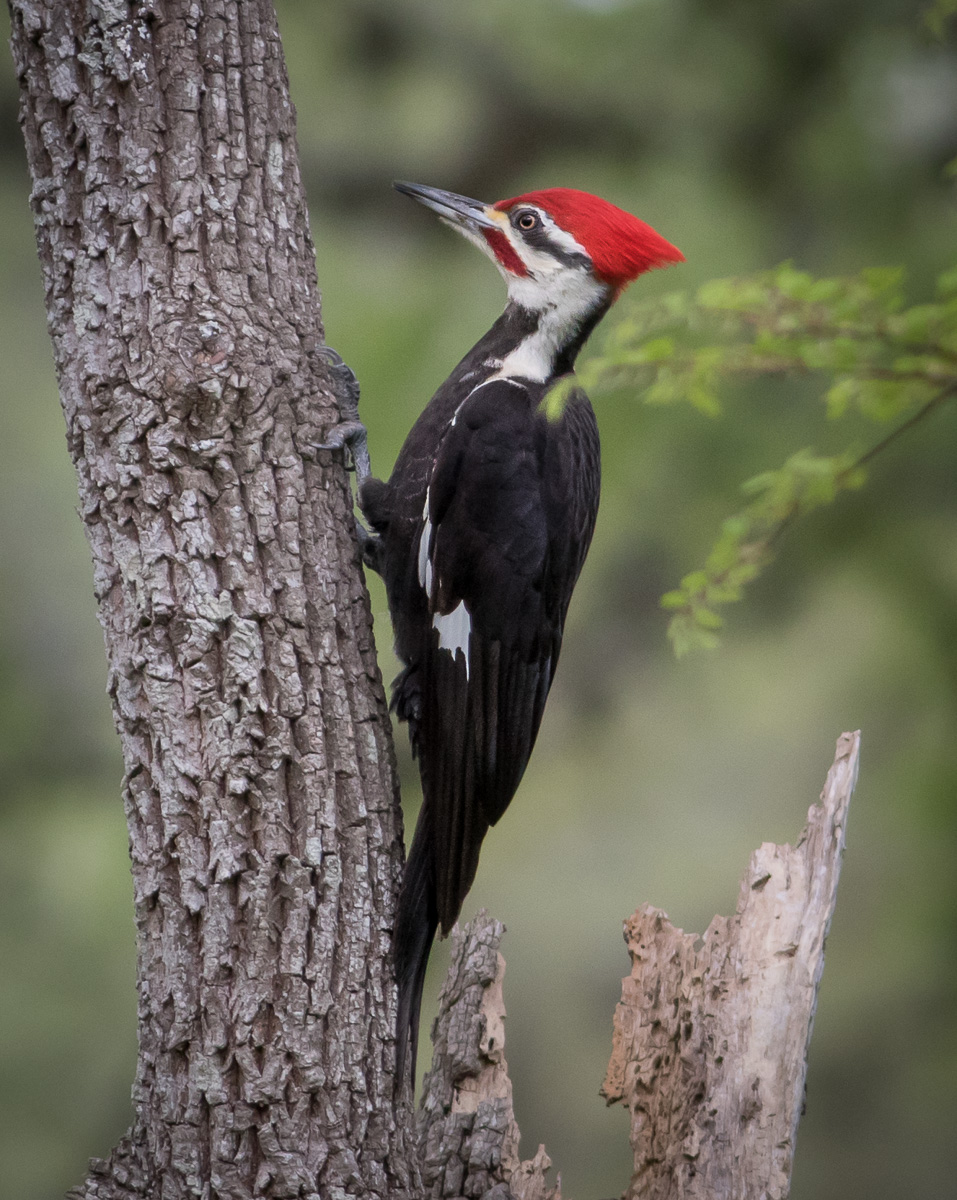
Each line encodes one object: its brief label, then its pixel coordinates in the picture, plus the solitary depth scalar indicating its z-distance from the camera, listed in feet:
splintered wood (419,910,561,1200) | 31.90
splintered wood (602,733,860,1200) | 31.82
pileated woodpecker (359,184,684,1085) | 31.97
